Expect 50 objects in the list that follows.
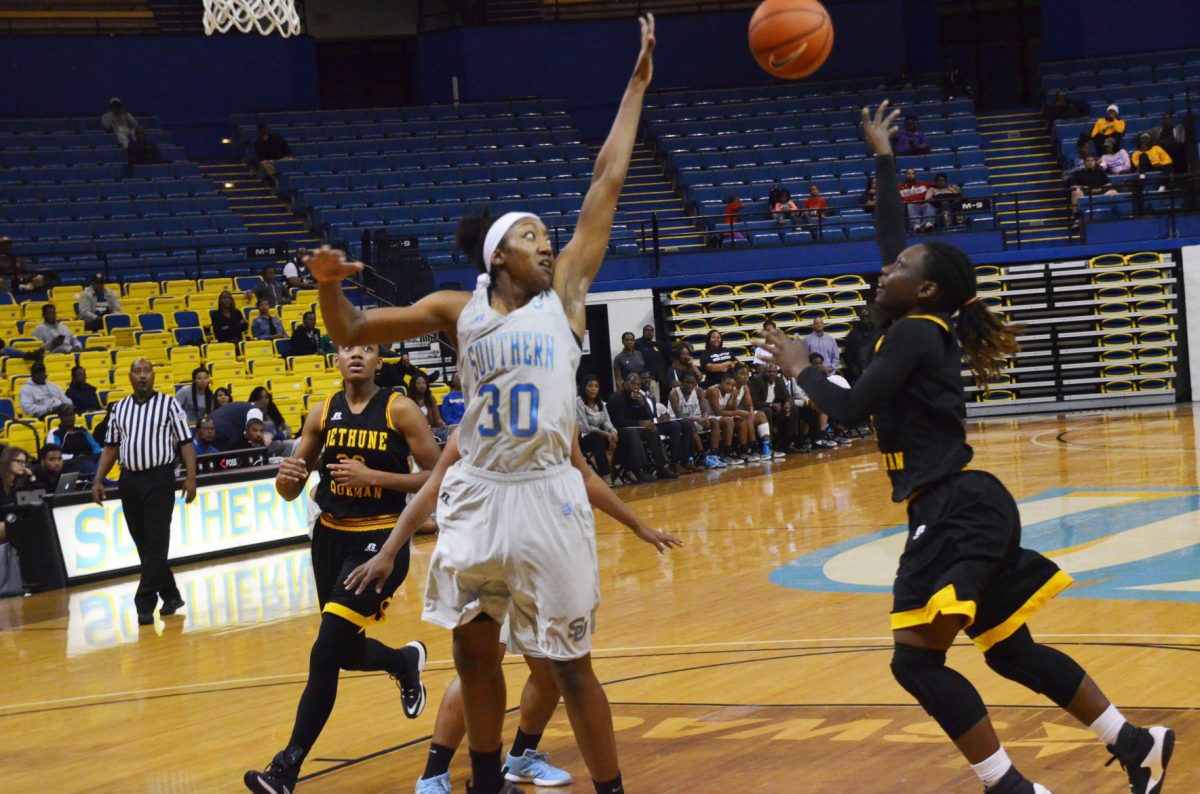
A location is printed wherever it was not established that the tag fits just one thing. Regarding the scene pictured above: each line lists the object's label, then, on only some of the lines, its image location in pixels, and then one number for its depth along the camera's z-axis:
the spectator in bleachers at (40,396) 14.68
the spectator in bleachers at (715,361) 18.71
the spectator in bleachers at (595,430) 16.11
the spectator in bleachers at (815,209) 23.00
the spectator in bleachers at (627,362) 18.12
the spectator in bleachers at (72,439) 13.63
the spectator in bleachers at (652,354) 18.77
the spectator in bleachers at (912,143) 25.12
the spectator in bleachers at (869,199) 23.50
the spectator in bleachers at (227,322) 17.67
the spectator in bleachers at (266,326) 17.89
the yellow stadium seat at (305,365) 17.22
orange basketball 8.55
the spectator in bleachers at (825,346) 19.64
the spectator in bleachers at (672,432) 17.17
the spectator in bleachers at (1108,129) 23.92
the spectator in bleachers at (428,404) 15.08
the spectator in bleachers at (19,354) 15.85
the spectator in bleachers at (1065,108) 26.31
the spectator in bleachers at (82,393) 15.07
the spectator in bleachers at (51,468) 12.30
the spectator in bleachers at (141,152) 23.15
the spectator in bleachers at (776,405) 18.81
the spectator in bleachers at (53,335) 16.47
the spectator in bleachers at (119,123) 23.55
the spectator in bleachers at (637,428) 16.44
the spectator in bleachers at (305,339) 17.67
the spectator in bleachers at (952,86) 27.97
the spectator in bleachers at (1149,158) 23.20
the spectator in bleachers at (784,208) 23.23
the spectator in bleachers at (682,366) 18.05
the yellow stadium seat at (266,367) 17.00
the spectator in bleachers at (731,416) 18.08
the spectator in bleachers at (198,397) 15.05
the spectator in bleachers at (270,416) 14.66
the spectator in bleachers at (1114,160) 23.50
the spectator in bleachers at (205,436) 13.73
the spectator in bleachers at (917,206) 22.84
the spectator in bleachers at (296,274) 20.00
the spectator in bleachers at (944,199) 22.91
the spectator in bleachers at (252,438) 13.91
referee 9.81
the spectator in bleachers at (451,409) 16.06
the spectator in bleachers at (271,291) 18.75
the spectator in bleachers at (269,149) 24.50
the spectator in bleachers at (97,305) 17.55
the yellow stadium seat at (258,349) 17.39
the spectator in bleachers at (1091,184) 23.41
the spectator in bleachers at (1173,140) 23.34
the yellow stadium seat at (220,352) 17.08
